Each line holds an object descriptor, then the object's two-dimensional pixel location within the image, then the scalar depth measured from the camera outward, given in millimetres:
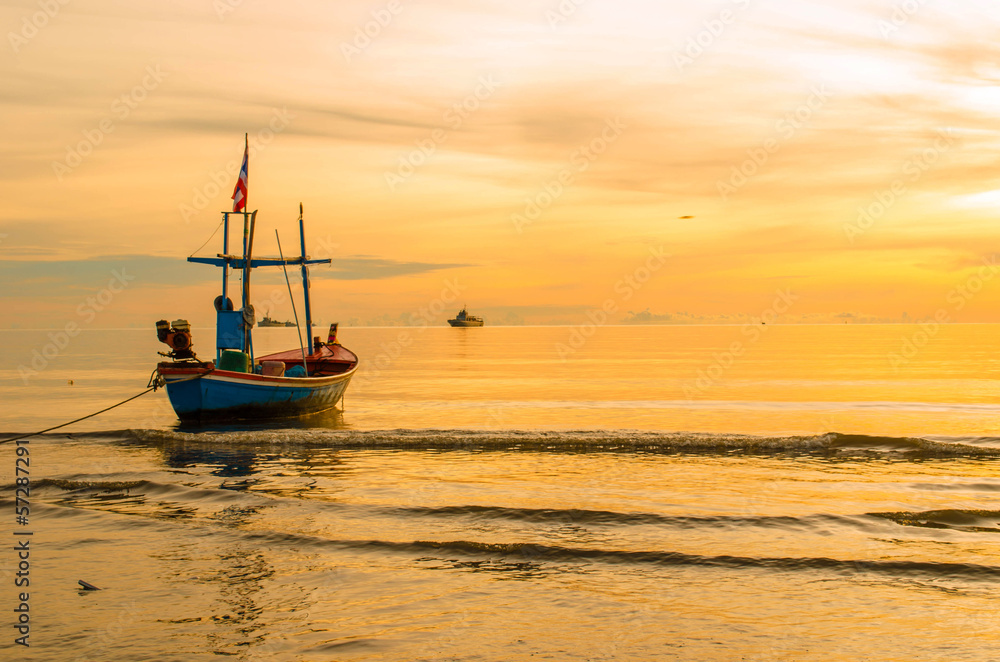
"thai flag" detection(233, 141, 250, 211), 28000
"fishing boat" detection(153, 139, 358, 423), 27266
